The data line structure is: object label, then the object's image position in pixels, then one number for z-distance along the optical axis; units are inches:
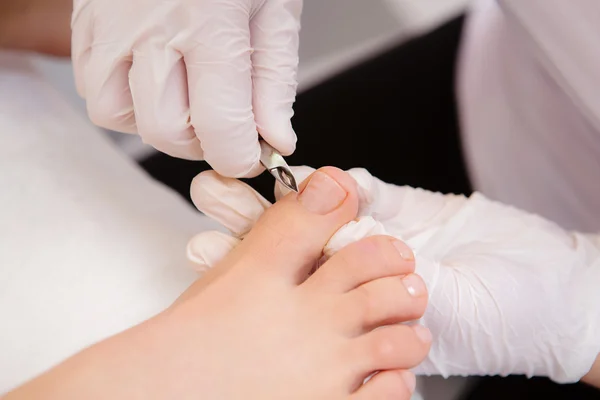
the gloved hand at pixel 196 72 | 15.6
